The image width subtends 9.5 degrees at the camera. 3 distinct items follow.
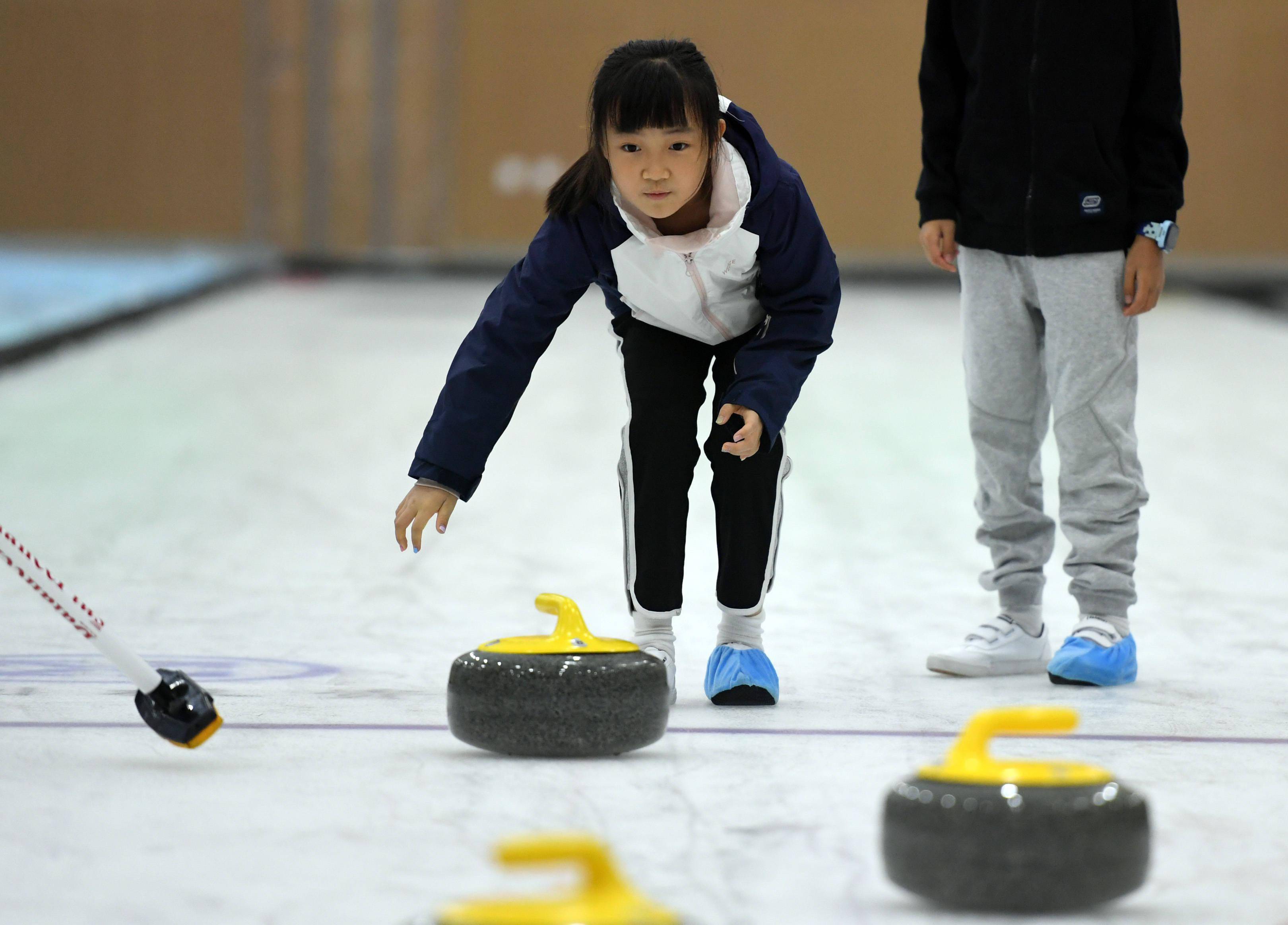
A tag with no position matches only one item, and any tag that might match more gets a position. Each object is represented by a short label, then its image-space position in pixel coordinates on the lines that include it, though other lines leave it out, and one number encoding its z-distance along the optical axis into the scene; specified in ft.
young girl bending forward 33.45
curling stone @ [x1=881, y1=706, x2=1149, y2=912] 30.55
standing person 34.77
